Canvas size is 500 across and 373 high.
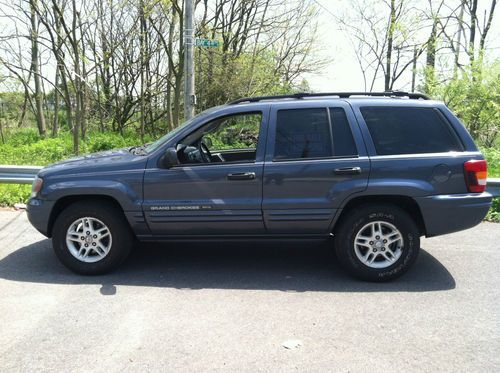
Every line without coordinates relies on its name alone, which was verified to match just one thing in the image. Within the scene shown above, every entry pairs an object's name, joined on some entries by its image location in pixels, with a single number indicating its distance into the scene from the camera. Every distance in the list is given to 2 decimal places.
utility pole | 8.53
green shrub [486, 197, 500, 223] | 6.70
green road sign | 8.15
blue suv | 4.32
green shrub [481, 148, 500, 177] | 8.58
